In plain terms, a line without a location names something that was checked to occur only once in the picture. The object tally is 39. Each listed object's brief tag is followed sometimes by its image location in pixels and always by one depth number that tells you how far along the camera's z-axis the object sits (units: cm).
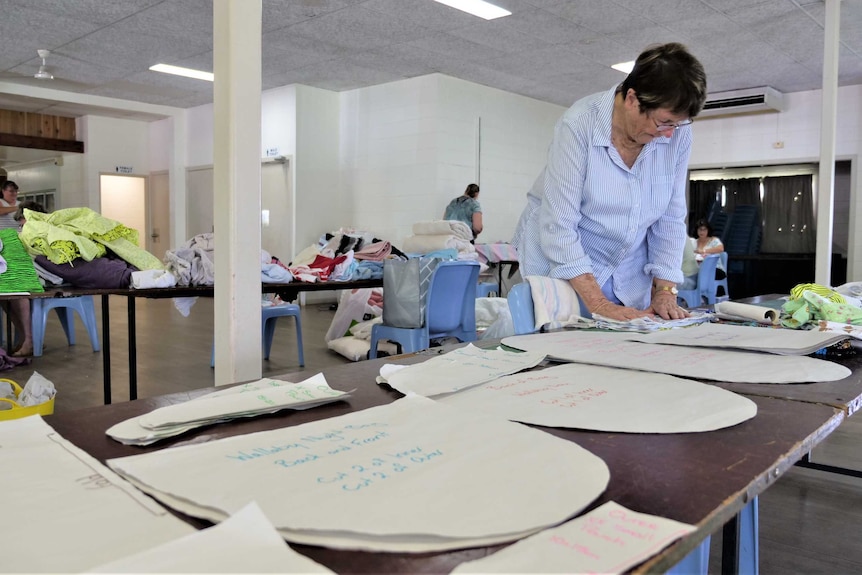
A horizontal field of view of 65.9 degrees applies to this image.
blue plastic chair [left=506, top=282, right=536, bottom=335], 164
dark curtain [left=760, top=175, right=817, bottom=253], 851
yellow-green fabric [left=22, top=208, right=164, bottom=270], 291
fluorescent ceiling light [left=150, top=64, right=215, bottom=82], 772
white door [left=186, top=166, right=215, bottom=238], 993
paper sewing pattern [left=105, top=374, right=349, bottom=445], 66
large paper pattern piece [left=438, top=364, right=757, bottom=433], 73
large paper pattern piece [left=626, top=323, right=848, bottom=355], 116
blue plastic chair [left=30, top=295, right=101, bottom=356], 466
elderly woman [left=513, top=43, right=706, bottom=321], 160
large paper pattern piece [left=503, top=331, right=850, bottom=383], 99
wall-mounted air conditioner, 811
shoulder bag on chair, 362
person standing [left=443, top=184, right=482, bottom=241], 727
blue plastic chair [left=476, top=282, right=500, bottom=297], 519
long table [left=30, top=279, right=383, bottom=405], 277
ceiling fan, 730
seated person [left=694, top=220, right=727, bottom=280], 769
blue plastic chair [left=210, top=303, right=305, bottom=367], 426
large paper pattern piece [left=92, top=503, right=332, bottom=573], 38
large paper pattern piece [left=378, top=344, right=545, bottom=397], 87
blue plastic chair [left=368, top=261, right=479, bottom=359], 365
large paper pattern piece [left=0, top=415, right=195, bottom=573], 41
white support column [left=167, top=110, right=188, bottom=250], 1022
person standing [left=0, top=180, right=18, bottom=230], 433
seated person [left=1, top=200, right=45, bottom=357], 441
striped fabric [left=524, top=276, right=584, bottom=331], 160
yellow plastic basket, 209
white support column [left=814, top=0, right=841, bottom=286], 454
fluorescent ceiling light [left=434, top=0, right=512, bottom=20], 548
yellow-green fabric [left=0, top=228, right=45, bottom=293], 264
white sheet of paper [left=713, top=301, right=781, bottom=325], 157
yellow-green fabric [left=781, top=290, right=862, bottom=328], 148
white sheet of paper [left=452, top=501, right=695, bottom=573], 40
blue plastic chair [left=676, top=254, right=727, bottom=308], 562
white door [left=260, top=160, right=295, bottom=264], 839
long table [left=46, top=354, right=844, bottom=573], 43
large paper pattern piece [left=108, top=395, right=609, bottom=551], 44
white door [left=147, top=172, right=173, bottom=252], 1075
